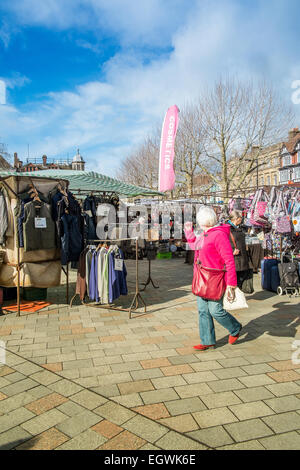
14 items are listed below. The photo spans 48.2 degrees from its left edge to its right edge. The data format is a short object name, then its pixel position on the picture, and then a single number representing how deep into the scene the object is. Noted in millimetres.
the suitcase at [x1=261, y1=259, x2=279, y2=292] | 7316
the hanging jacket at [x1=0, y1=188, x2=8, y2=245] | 5473
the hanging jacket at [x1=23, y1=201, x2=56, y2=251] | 5461
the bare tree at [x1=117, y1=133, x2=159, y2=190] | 28594
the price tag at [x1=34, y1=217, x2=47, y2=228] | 5547
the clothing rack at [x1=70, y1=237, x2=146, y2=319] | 5640
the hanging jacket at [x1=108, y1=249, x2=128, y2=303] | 5452
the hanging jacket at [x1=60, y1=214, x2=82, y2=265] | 5840
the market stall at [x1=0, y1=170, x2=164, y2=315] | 5496
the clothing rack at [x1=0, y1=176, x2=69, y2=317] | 5495
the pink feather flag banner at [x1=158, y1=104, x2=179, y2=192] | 10391
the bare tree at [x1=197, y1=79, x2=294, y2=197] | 19016
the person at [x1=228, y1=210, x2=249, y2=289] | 6102
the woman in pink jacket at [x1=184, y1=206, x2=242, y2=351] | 3678
